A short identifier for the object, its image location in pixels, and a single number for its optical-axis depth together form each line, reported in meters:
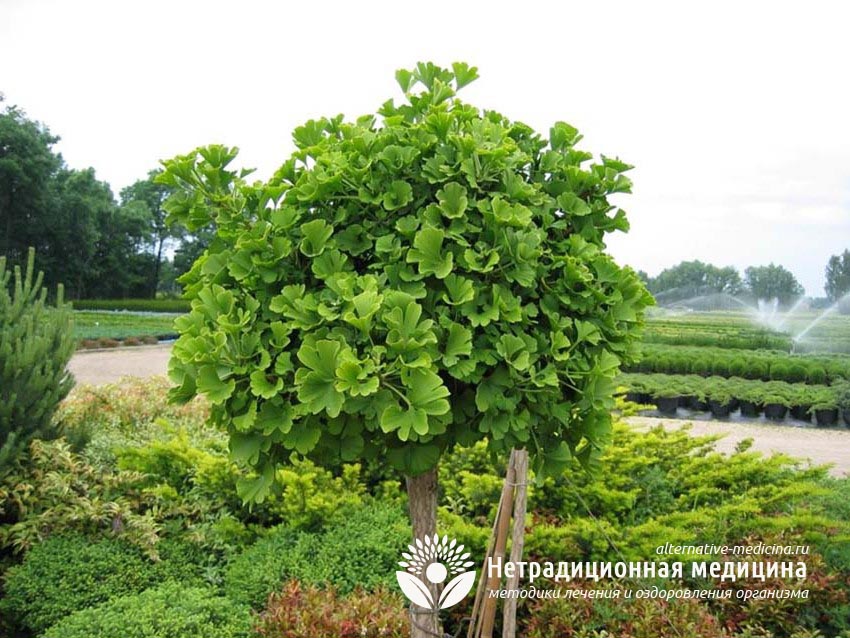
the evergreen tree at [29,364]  4.33
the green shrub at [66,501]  3.92
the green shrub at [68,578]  3.54
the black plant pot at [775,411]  10.77
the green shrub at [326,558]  3.50
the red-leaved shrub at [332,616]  2.92
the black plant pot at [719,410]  10.87
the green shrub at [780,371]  12.99
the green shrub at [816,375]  12.70
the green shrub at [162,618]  2.93
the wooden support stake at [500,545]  2.49
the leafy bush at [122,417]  4.80
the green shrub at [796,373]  12.97
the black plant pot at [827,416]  10.56
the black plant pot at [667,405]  11.05
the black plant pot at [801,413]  10.82
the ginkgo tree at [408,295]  1.73
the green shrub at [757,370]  13.20
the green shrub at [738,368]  13.18
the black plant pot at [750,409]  10.95
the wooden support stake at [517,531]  2.57
